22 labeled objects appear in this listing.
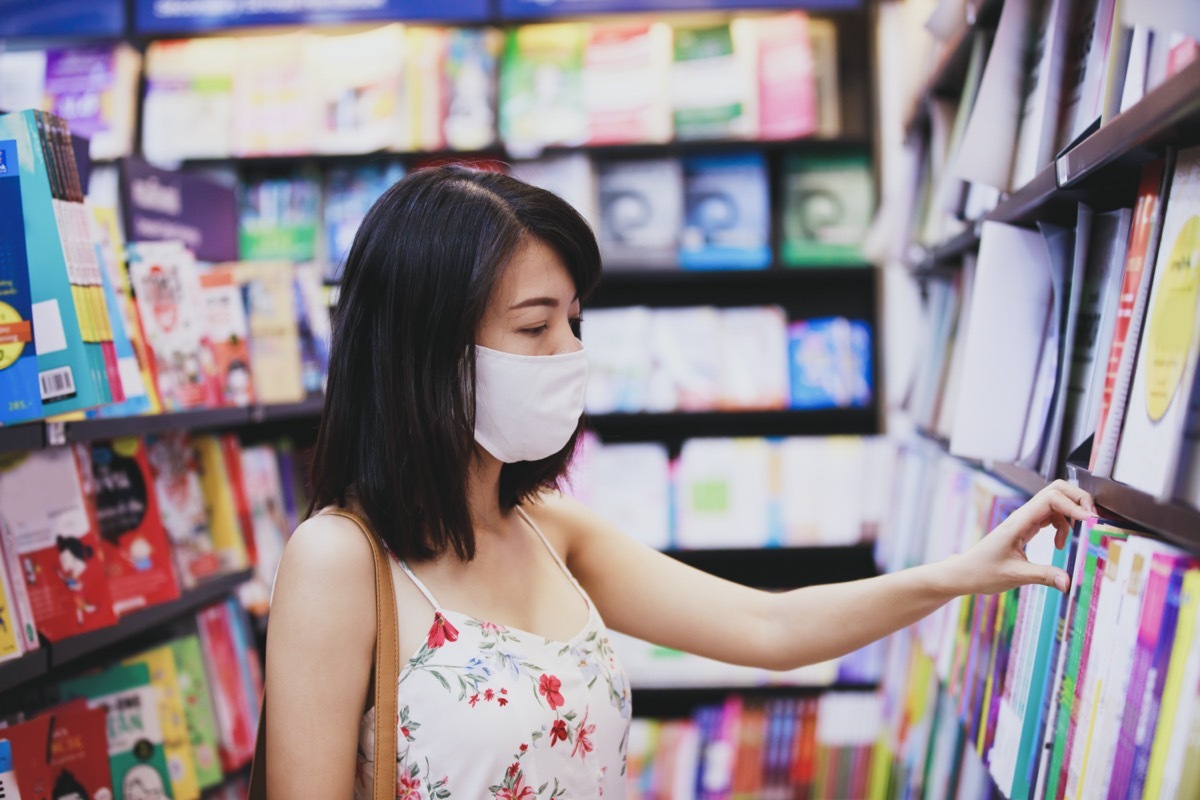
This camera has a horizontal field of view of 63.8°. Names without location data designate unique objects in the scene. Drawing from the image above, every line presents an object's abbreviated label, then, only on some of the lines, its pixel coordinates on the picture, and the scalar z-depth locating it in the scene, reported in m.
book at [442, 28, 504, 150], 3.24
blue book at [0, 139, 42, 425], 1.26
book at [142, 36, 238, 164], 3.32
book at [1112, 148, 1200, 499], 0.88
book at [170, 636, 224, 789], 1.97
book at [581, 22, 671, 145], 3.19
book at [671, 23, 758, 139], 3.18
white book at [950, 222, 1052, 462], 1.46
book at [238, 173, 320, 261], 3.35
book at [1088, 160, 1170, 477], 1.02
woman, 1.18
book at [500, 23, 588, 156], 3.22
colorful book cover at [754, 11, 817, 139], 3.19
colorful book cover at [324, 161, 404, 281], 3.32
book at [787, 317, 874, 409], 3.22
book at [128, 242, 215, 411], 1.91
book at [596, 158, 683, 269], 3.23
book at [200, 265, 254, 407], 2.17
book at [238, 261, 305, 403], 2.40
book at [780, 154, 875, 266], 3.26
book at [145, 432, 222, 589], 2.03
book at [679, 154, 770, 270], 3.22
